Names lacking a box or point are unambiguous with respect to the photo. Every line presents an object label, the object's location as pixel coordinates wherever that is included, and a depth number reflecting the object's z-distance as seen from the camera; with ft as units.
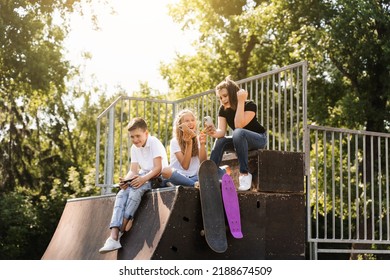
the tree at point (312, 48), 86.28
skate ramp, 25.77
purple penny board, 26.62
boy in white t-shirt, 27.81
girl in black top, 29.19
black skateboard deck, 25.84
